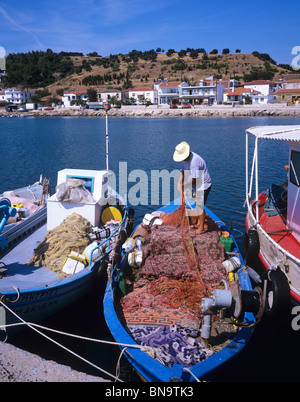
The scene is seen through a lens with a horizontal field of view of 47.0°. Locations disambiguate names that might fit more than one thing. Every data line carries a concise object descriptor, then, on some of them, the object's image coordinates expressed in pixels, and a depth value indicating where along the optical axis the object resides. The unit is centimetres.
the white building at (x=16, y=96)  12214
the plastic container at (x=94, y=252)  841
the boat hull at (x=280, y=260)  731
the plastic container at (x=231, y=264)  789
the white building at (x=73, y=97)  11212
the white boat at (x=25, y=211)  930
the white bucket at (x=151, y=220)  962
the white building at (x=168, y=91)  10012
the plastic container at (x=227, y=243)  872
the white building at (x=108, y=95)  10738
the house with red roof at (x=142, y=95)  10350
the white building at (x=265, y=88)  8906
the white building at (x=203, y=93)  9512
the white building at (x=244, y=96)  8975
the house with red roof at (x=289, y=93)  8425
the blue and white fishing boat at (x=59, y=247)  702
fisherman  860
